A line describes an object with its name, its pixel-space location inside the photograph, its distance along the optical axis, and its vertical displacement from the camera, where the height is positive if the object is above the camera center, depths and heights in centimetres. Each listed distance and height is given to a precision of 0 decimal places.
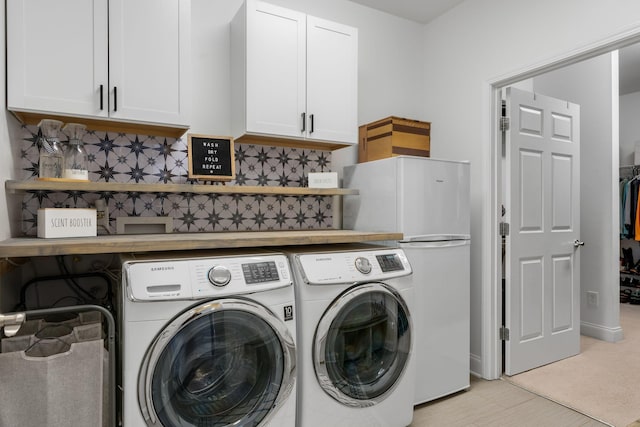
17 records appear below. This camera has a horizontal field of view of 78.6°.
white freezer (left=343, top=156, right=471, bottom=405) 236 -19
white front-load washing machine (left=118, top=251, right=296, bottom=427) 148 -52
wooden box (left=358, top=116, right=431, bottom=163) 267 +53
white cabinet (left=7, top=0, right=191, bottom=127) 173 +74
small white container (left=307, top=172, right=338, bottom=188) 259 +22
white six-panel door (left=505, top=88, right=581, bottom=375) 286 -14
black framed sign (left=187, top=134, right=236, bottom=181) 219 +32
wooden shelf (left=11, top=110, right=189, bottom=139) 189 +47
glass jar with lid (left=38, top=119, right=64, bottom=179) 185 +30
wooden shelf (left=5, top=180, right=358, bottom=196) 174 +13
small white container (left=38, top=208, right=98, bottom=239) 171 -4
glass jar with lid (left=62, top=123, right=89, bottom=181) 190 +28
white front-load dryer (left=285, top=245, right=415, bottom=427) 184 -62
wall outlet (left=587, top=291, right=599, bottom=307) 365 -80
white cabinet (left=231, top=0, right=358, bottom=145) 228 +85
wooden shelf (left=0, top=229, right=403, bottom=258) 146 -13
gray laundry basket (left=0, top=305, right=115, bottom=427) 134 -59
